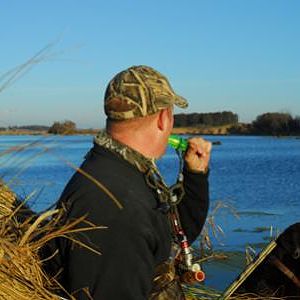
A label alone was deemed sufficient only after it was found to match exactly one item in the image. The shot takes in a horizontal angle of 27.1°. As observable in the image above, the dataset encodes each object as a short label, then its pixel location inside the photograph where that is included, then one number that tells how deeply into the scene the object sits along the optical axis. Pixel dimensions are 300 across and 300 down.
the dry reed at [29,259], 2.50
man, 2.38
